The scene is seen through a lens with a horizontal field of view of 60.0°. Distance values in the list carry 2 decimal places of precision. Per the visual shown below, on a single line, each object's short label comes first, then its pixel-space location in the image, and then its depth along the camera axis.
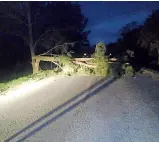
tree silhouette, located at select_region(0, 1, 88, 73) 7.73
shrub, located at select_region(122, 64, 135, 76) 6.65
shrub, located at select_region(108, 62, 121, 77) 6.45
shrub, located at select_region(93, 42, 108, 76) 6.43
